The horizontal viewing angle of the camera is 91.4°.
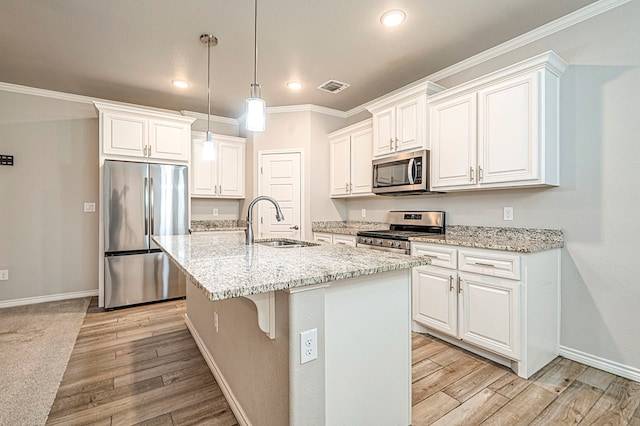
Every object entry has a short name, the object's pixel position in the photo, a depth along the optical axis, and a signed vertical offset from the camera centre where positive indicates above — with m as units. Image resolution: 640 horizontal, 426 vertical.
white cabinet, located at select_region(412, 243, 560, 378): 2.12 -0.66
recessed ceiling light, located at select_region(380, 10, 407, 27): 2.33 +1.50
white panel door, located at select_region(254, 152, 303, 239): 4.37 +0.33
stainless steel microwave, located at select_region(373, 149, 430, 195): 3.05 +0.42
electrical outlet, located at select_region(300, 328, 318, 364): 1.19 -0.51
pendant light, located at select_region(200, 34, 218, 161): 2.65 +0.67
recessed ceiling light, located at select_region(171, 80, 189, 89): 3.53 +1.49
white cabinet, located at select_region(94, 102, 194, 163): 3.58 +0.96
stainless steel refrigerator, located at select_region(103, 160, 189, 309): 3.52 -0.16
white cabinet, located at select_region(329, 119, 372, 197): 3.92 +0.71
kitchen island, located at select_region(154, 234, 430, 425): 1.18 -0.53
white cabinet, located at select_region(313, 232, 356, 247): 3.63 -0.31
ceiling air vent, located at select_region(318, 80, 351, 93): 3.60 +1.52
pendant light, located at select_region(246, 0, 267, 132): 1.89 +0.62
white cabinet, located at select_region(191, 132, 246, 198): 4.42 +0.63
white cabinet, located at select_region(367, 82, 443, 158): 3.05 +0.97
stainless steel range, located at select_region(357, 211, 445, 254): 2.96 -0.19
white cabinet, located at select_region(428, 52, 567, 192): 2.27 +0.69
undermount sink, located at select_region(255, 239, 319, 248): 2.34 -0.23
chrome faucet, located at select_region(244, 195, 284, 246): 2.18 -0.12
